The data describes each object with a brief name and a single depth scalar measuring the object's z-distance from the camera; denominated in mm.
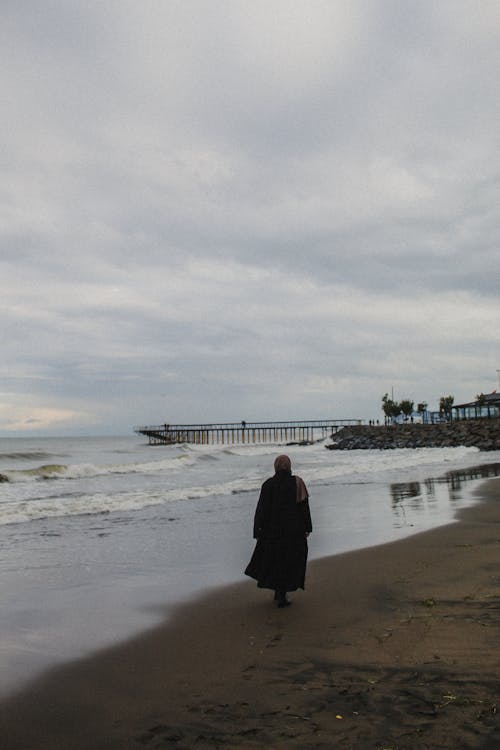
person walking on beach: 6406
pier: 95938
